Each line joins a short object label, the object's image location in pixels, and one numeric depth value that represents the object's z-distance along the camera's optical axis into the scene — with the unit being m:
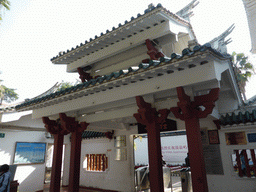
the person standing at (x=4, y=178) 5.31
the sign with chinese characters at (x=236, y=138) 6.46
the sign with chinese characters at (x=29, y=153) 9.86
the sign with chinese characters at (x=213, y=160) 6.80
